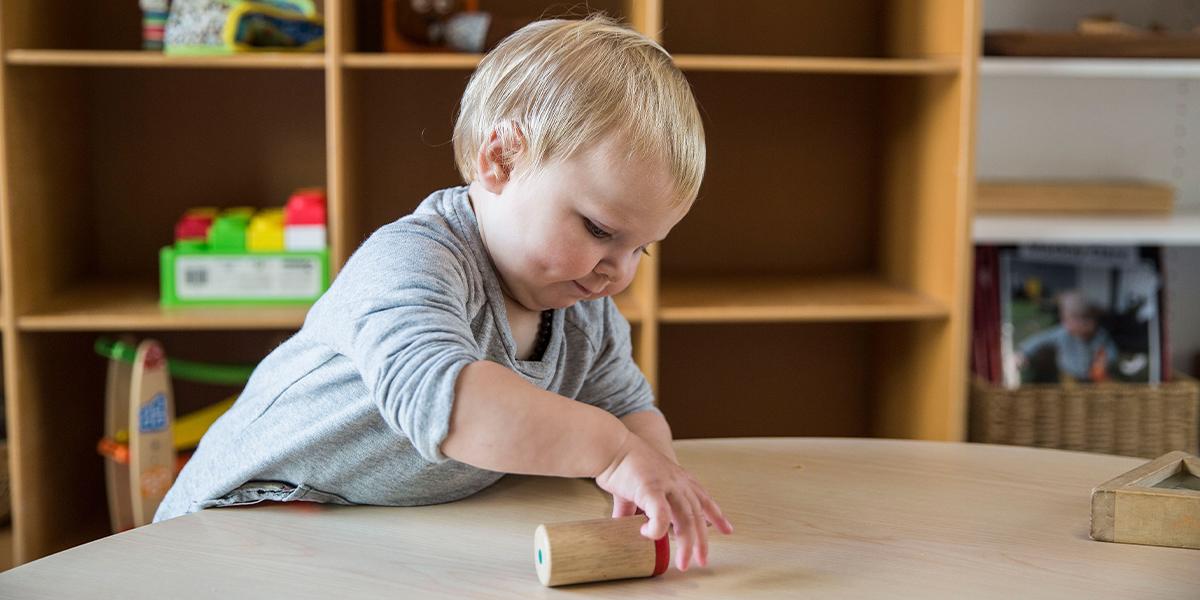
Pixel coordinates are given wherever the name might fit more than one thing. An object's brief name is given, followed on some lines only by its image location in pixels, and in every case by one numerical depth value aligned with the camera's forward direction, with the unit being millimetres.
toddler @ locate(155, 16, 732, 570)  777
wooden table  765
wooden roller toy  758
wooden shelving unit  1862
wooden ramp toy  1881
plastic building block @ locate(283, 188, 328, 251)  1903
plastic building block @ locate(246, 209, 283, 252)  1916
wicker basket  2049
